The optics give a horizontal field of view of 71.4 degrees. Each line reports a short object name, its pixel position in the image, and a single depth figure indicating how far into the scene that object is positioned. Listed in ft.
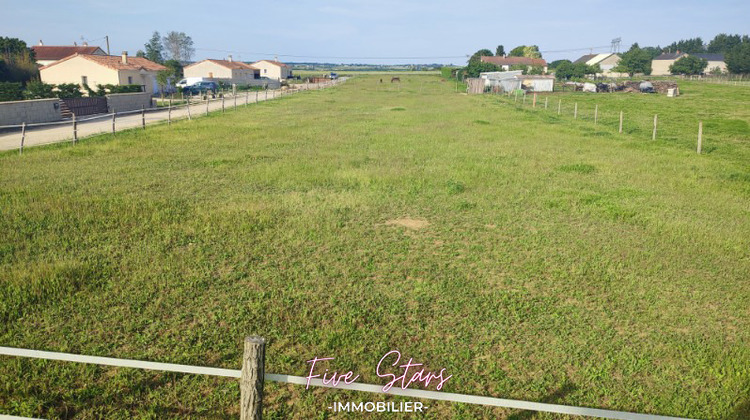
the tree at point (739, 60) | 350.35
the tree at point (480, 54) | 446.11
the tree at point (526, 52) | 542.98
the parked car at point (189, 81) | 226.03
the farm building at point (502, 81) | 221.46
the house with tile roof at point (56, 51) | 233.96
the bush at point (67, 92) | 115.14
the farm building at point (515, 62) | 440.04
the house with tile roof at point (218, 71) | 276.62
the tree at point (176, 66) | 284.28
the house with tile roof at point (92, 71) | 162.61
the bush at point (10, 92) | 100.47
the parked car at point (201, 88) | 187.42
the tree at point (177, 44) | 596.29
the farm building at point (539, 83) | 226.99
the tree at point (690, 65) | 384.47
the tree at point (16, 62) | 158.59
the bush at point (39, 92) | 109.29
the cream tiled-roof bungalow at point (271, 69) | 376.21
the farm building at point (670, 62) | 456.20
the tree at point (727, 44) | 639.72
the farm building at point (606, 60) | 526.16
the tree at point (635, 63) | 403.38
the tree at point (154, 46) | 502.79
